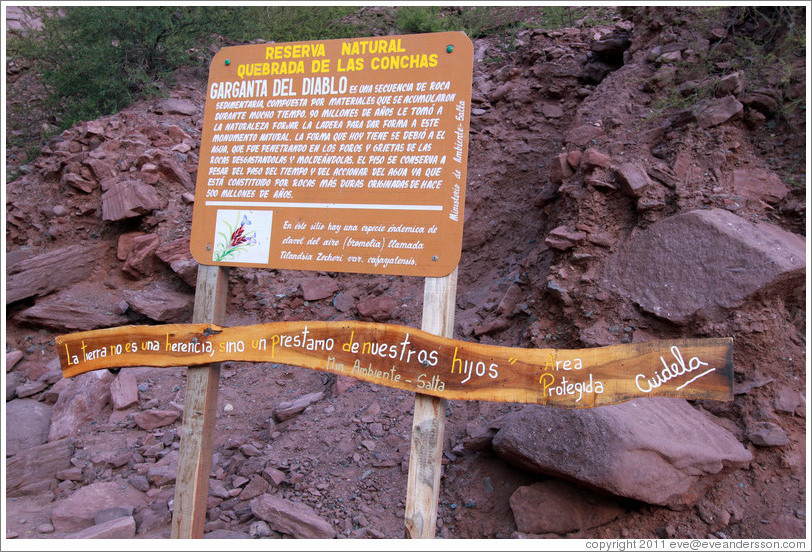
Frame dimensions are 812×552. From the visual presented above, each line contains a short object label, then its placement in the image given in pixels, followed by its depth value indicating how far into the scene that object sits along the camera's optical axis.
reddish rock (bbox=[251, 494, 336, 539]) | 3.83
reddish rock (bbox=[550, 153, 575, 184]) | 5.75
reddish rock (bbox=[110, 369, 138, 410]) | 5.56
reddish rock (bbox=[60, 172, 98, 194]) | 7.57
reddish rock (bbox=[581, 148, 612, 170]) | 5.20
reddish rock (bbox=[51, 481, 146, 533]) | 4.21
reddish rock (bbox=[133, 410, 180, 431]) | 5.28
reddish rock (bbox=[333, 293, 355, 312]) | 6.46
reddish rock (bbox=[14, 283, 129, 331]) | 6.70
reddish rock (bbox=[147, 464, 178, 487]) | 4.56
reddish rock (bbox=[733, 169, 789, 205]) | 4.68
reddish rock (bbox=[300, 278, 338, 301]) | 6.66
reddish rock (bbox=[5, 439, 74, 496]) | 4.70
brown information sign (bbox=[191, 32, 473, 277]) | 3.04
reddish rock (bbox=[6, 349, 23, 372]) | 6.47
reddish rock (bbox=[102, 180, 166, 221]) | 7.16
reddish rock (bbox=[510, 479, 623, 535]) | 3.65
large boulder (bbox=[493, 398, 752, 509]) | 3.43
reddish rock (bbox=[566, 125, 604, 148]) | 5.71
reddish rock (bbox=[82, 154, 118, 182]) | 7.58
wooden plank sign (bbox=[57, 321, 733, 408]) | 2.62
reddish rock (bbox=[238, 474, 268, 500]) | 4.31
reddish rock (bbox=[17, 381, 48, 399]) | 5.98
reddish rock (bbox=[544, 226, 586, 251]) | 4.98
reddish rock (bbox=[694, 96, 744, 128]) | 4.96
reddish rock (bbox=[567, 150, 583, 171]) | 5.68
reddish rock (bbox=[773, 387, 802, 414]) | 3.96
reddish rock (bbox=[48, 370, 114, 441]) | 5.36
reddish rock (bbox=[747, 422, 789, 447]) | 3.84
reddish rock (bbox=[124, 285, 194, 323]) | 6.56
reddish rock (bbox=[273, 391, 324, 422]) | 5.14
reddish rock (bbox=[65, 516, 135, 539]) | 3.83
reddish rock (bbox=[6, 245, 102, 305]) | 6.91
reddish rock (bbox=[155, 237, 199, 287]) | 6.80
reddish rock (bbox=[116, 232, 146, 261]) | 7.24
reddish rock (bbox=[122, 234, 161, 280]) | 7.05
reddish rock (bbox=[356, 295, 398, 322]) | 6.23
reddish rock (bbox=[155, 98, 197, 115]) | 8.60
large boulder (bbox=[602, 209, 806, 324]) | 4.14
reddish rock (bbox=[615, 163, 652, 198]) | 4.85
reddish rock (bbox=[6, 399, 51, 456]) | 5.35
